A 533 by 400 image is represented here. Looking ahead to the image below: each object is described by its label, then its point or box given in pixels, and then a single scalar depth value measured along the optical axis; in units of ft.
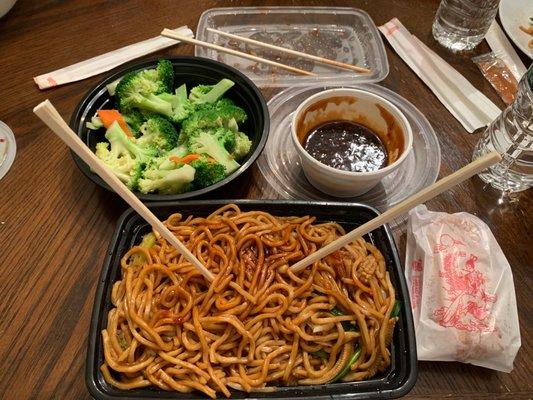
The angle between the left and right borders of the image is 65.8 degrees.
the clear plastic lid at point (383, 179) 1.44
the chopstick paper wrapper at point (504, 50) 1.75
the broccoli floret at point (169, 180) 1.25
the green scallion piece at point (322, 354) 1.04
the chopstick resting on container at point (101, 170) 0.58
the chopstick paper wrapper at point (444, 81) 1.62
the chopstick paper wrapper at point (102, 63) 1.65
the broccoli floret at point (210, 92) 1.49
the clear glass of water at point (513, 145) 1.35
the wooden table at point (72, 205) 1.09
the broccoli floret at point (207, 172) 1.27
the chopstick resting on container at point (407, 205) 0.65
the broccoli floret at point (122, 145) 1.37
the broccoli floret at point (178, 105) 1.48
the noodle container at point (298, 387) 0.91
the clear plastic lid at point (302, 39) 1.76
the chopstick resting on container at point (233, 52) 1.56
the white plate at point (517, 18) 1.76
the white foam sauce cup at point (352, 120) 1.29
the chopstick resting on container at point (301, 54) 1.72
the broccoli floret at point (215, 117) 1.39
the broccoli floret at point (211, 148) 1.32
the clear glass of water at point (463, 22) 1.73
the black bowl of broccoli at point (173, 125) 1.28
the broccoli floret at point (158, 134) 1.42
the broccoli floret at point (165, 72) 1.51
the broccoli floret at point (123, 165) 1.30
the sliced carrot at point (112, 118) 1.40
